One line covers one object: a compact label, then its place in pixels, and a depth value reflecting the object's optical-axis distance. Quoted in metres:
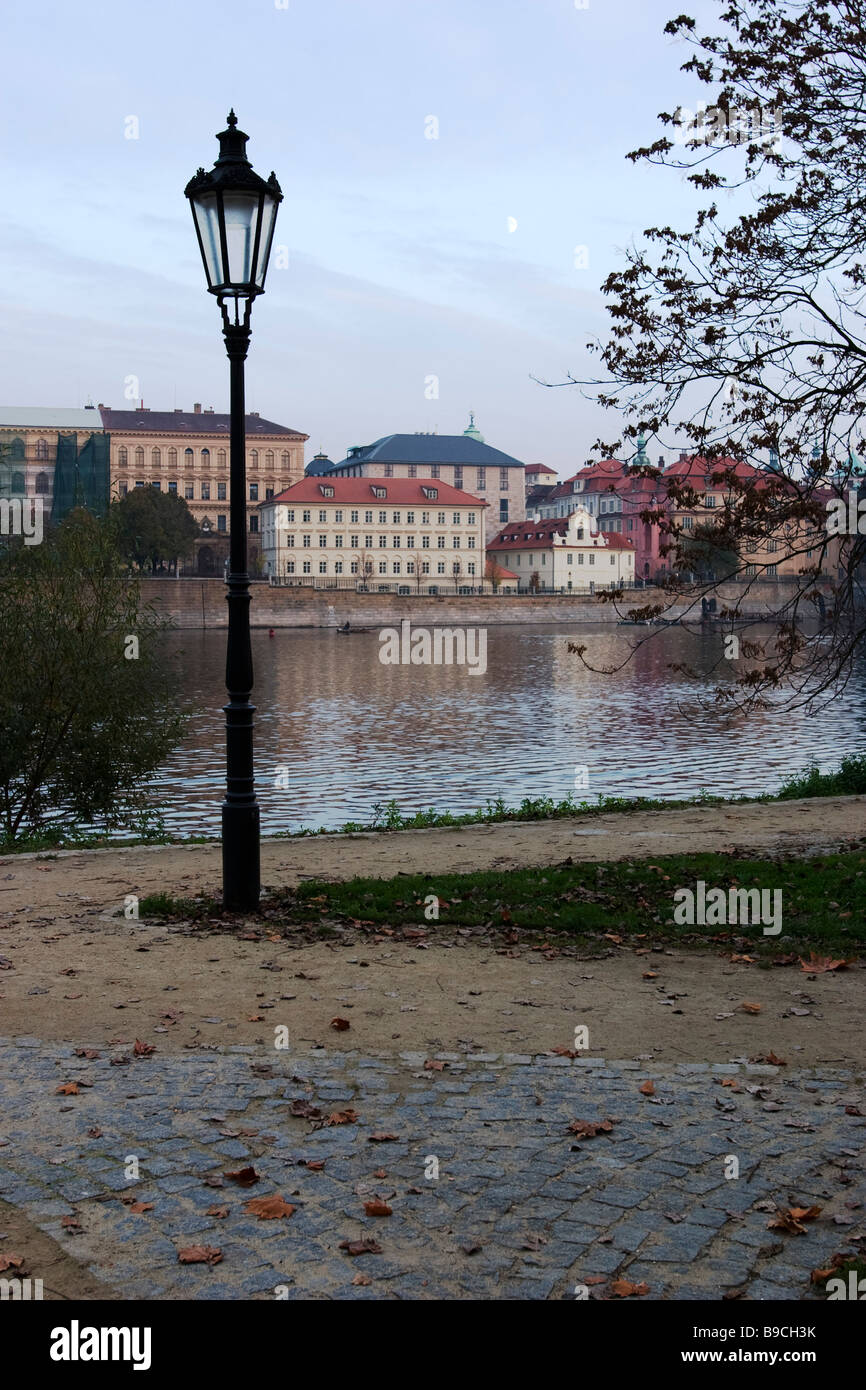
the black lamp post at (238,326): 9.15
